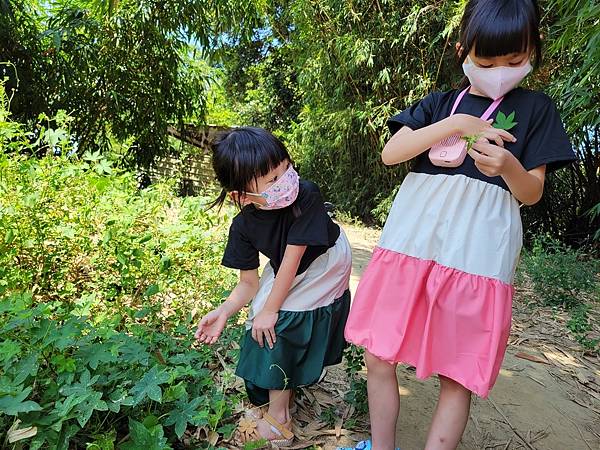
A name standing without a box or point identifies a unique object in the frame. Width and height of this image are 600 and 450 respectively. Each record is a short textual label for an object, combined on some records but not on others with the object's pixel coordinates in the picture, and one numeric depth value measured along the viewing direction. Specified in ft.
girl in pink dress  3.53
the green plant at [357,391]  5.17
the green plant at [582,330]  8.54
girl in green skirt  4.35
